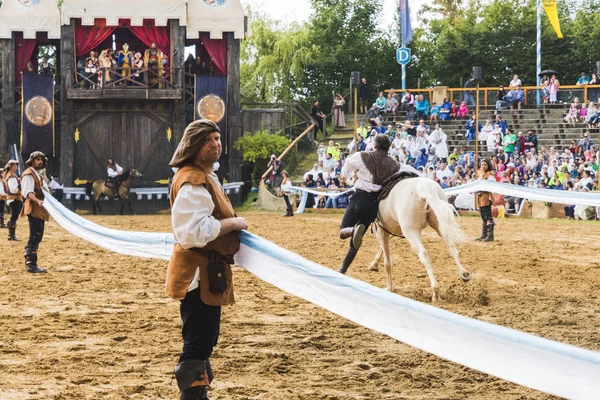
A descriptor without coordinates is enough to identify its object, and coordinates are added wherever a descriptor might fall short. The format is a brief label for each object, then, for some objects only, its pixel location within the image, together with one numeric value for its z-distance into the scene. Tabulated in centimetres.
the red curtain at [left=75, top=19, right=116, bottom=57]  3148
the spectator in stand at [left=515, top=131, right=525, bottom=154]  2831
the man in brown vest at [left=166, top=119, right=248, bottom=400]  500
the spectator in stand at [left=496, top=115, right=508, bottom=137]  2903
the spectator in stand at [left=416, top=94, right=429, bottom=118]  3217
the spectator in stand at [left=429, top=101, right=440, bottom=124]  3173
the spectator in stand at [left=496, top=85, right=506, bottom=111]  3156
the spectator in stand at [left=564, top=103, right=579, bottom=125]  2977
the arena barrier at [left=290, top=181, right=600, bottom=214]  1380
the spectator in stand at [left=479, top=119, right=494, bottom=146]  2939
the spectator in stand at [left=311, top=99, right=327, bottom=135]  3641
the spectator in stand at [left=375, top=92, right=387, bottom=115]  3271
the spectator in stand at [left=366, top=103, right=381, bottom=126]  3216
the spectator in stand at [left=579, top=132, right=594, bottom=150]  2691
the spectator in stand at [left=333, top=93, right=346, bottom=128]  3609
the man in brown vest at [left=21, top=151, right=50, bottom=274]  1175
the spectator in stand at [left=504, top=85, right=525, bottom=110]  3162
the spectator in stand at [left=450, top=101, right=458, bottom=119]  3180
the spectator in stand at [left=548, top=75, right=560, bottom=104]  3098
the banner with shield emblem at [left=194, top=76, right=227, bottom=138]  3133
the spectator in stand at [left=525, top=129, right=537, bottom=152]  2808
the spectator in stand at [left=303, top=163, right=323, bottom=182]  2909
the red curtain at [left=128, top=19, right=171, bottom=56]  3173
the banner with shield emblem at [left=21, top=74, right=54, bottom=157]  3034
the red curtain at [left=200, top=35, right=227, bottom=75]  3244
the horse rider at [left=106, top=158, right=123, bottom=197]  2944
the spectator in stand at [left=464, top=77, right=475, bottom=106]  3235
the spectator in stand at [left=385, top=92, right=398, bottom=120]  3247
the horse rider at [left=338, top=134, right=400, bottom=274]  1041
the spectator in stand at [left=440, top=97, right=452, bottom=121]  3173
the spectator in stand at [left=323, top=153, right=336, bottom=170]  2938
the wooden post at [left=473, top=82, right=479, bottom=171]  2700
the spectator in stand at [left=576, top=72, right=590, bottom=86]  3142
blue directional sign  3575
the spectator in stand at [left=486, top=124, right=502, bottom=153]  2869
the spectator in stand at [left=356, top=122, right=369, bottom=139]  3044
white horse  982
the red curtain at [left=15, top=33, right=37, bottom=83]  3180
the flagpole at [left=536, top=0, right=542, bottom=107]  3407
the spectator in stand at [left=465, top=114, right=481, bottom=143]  2971
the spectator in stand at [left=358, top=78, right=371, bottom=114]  3578
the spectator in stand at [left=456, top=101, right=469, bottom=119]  3173
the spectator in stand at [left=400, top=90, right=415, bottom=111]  3238
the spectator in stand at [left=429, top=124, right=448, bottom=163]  2884
